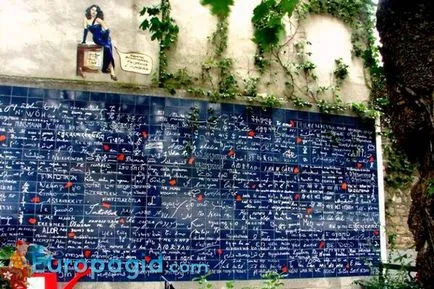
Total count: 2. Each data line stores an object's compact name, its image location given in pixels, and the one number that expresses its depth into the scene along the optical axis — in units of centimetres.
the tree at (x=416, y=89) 233
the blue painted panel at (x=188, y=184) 514
